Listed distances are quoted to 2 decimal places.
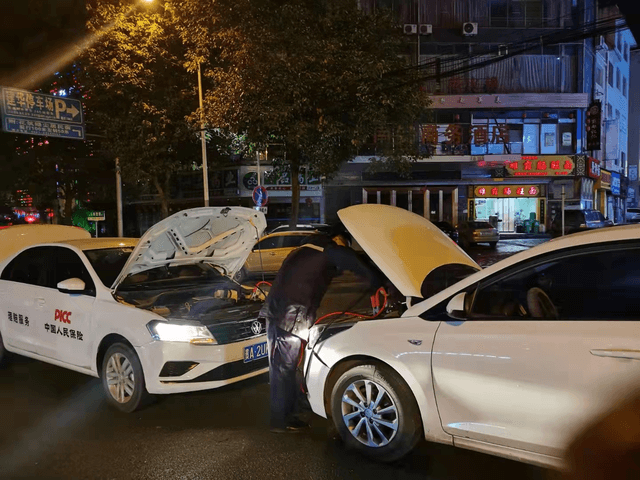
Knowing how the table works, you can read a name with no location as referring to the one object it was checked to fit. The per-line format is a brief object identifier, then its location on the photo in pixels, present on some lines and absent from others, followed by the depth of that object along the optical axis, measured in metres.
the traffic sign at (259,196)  17.25
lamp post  14.80
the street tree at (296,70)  13.90
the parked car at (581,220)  22.97
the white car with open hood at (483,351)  2.92
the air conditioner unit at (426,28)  29.42
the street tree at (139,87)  15.03
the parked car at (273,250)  13.92
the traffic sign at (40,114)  15.08
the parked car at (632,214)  41.39
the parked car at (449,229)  24.52
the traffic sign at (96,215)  23.62
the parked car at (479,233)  25.36
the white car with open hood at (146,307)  4.57
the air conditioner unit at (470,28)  29.22
